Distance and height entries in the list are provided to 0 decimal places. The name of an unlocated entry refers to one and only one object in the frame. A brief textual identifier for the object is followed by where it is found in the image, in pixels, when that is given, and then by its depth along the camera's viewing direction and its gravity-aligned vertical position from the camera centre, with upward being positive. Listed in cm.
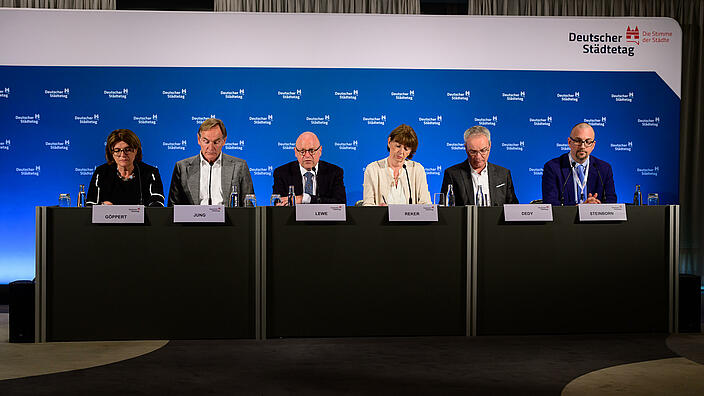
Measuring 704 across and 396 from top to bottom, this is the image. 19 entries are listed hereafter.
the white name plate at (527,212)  394 -12
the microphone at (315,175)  556 +14
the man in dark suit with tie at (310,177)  546 +13
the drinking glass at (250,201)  389 -6
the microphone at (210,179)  554 +10
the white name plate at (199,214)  379 -14
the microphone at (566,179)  550 +12
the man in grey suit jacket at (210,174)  545 +14
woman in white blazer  524 +13
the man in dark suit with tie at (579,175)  554 +16
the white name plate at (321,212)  385 -13
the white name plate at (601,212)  398 -12
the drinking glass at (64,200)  391 -7
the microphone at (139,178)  508 +10
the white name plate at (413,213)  388 -13
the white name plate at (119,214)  377 -15
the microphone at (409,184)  528 +6
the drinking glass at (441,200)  418 -5
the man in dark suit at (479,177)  540 +13
